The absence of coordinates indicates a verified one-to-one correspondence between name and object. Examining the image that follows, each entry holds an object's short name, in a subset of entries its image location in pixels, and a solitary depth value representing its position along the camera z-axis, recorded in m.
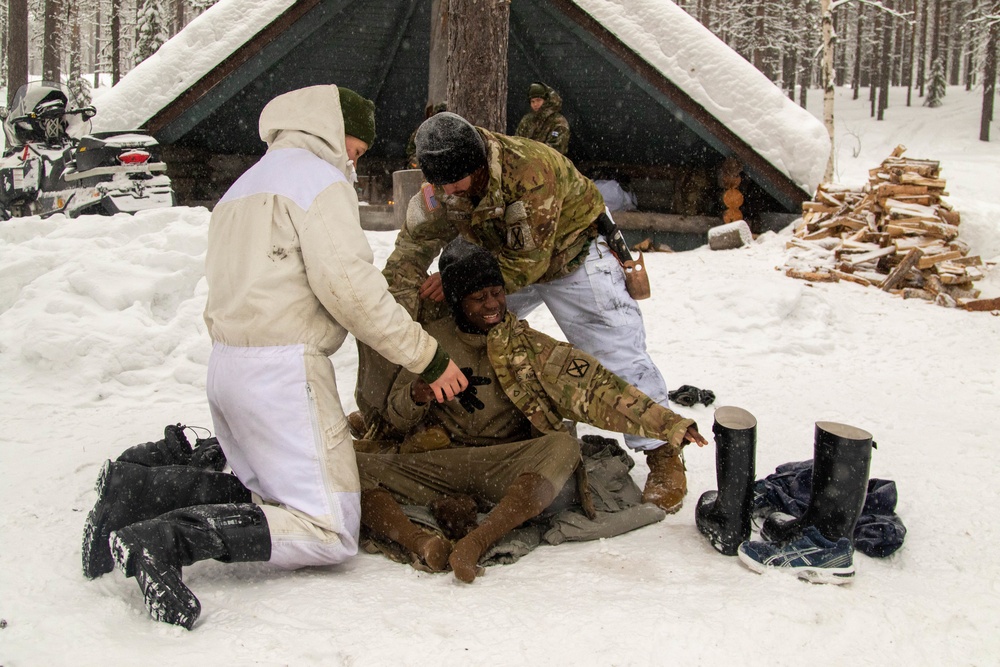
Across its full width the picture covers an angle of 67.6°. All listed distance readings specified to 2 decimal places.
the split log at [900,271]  7.47
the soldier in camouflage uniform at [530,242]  3.22
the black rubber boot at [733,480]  2.82
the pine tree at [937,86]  33.75
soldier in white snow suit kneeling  2.61
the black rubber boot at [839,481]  2.68
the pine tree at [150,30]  20.25
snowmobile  7.39
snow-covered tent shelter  8.33
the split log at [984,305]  6.86
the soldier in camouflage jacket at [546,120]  9.16
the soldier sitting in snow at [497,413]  3.03
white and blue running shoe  2.58
